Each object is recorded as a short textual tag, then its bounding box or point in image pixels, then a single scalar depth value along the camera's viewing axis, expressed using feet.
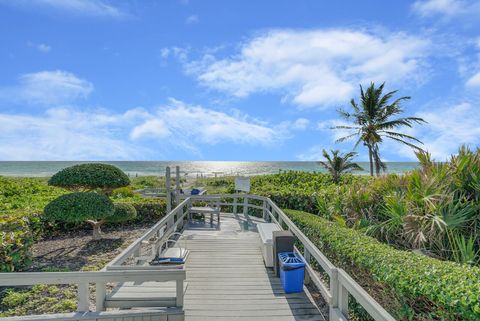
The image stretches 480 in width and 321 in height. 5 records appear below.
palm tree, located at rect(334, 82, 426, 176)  69.97
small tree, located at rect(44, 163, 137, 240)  29.48
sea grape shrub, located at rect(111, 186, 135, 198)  53.70
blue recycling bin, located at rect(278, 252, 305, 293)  16.85
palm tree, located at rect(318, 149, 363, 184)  64.08
